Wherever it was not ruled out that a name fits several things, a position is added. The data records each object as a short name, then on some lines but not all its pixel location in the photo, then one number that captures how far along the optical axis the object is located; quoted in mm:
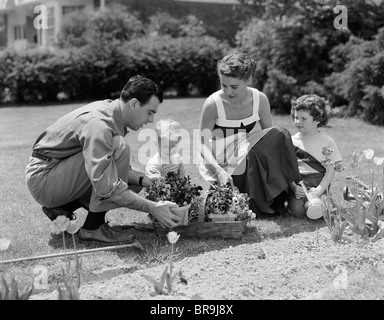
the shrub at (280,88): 12242
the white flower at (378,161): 3906
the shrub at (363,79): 10820
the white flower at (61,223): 2961
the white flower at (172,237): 3018
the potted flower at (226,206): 4523
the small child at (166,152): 4910
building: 25031
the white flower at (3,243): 2818
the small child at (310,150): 5078
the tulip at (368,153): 3934
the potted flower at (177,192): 4363
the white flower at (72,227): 3020
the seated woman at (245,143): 4938
